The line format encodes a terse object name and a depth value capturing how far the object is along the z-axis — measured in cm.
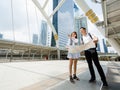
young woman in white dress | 183
